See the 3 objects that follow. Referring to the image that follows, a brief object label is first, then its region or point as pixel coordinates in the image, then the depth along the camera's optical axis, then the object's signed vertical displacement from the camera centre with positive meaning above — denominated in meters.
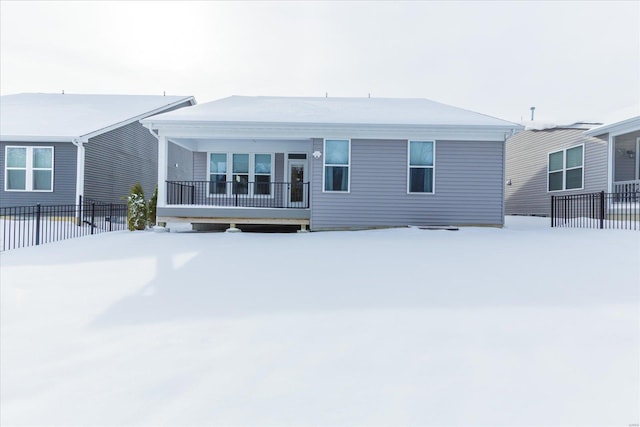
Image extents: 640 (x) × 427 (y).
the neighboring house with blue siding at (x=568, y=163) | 14.30 +2.50
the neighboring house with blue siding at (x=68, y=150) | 15.84 +2.59
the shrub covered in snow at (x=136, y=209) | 13.02 +0.09
